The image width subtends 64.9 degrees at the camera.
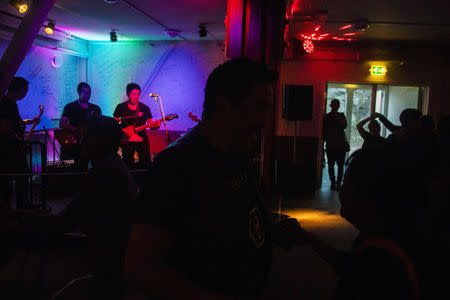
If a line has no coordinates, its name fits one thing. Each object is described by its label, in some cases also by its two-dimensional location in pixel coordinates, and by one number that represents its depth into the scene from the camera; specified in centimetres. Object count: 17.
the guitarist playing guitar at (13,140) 447
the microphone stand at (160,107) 885
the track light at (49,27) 627
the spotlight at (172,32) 725
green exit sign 741
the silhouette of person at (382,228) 81
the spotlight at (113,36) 747
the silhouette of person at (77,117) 614
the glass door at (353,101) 927
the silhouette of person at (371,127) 536
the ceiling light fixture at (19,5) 462
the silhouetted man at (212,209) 87
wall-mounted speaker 653
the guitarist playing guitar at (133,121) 649
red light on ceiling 703
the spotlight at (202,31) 676
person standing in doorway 712
